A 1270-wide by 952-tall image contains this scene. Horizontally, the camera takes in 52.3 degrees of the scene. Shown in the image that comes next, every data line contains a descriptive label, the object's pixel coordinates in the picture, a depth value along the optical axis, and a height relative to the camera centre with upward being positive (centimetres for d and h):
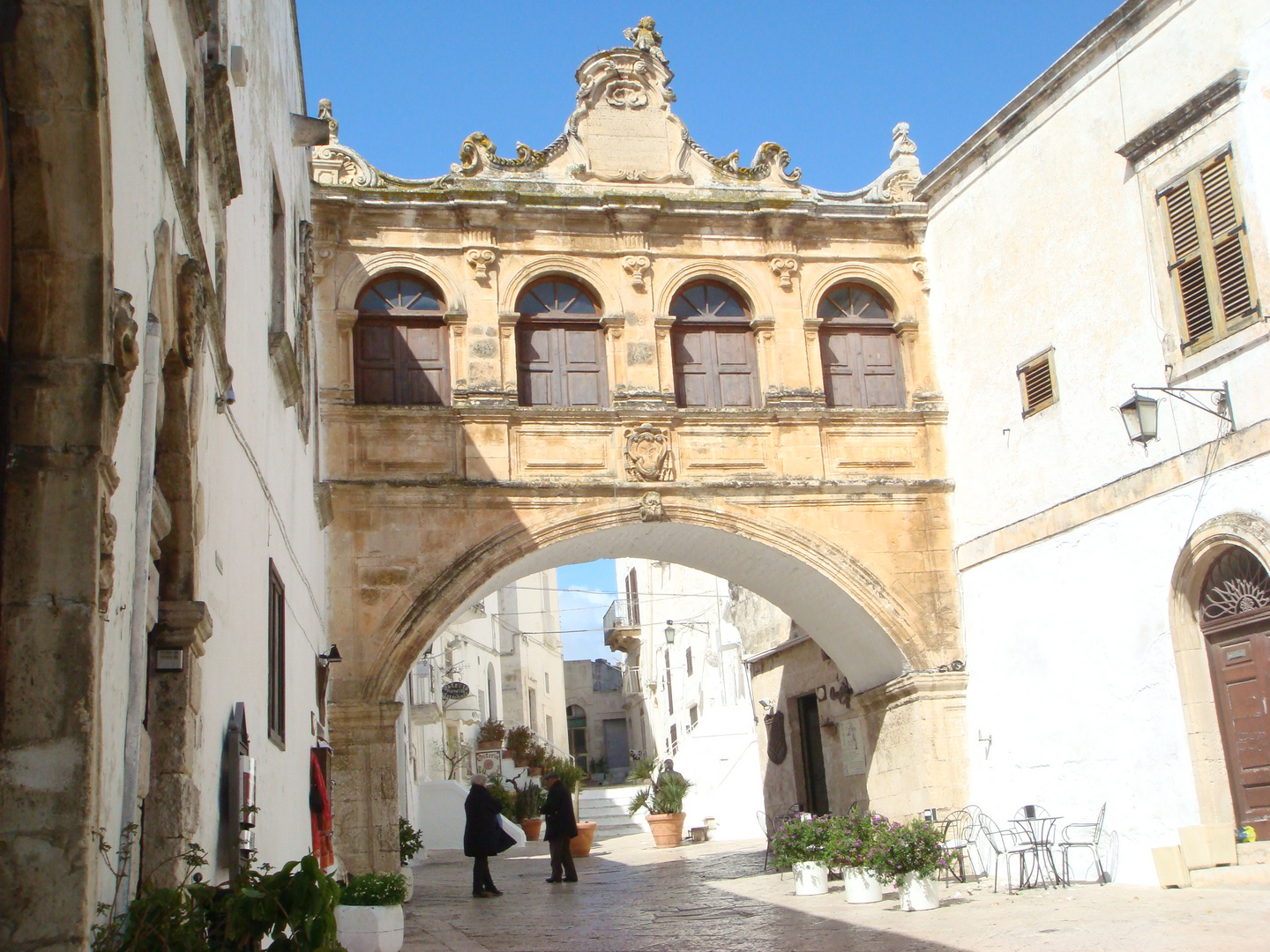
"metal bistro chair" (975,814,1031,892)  1050 -85
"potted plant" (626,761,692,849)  1881 -61
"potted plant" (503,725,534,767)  2608 +61
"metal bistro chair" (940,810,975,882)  1193 -77
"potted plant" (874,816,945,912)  934 -81
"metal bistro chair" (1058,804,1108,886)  1039 -82
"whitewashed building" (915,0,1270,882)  918 +245
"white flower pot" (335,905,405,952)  746 -80
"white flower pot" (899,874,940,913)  933 -102
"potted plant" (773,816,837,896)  1065 -77
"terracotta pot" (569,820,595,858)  1800 -95
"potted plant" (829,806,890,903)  982 -74
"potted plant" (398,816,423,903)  1296 -60
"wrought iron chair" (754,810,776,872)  1262 -77
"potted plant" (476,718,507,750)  2641 +83
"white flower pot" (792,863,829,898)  1090 -102
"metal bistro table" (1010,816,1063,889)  1055 -83
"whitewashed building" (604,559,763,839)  2092 +177
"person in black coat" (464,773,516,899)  1227 -56
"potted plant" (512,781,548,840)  2047 -44
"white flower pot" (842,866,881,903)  998 -101
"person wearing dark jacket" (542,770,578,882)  1322 -54
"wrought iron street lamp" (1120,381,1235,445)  963 +233
